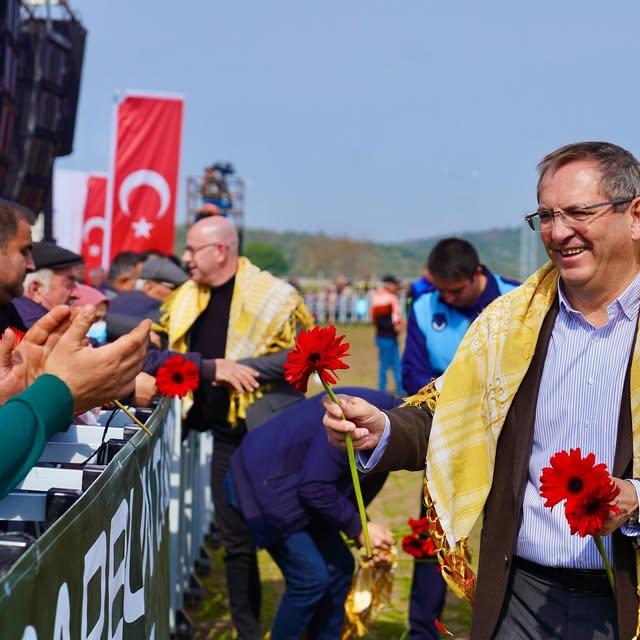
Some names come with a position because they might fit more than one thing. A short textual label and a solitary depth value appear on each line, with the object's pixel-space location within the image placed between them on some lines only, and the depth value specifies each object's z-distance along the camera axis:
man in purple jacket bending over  4.38
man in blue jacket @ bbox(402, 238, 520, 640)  5.26
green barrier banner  1.59
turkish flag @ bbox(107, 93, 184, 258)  12.01
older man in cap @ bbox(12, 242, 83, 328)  5.77
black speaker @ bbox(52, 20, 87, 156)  18.62
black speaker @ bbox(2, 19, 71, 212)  15.88
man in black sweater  5.70
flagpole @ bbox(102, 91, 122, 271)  11.95
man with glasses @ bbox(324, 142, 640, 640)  2.56
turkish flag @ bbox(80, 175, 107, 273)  16.46
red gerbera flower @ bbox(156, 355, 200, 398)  4.50
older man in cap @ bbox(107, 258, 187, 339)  6.23
